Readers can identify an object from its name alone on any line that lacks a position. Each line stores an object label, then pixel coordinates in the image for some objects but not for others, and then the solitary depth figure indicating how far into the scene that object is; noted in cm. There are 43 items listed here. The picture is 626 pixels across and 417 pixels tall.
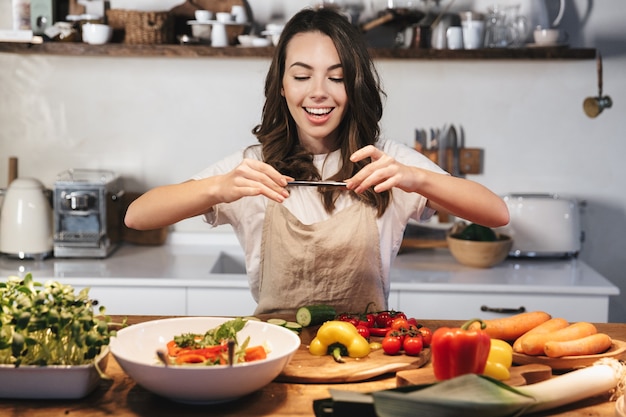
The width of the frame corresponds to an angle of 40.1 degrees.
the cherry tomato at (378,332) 197
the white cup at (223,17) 372
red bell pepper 156
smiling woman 230
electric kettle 354
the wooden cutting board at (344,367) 174
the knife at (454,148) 388
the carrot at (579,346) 180
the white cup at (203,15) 371
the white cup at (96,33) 367
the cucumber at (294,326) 198
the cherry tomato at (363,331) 192
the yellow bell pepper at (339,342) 182
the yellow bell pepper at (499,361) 167
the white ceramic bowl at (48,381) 158
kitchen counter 327
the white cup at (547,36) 364
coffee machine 355
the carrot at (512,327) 195
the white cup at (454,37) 369
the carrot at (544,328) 186
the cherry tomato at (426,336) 190
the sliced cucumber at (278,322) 198
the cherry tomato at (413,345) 183
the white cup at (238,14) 375
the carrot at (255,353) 168
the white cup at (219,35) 370
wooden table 157
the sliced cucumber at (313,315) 204
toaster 361
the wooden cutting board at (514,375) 166
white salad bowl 152
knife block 388
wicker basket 369
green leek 140
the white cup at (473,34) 368
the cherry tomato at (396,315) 202
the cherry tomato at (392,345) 184
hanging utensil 373
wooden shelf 363
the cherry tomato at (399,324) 190
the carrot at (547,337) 182
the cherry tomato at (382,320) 202
